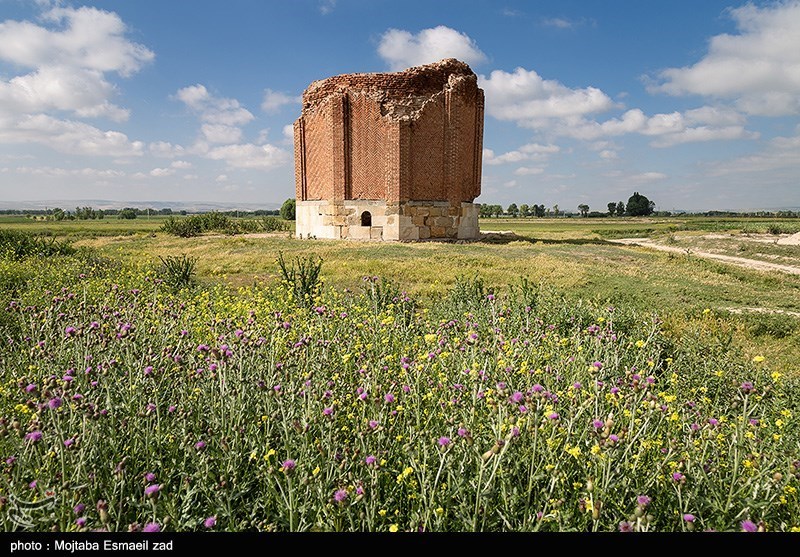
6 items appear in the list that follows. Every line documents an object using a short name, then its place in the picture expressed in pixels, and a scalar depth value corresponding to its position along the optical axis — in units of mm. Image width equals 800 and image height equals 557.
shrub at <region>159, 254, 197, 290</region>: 9336
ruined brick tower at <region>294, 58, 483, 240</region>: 23531
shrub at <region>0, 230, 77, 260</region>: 13110
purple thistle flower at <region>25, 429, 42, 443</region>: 2168
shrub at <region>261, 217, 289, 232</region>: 36650
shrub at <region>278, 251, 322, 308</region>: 7665
